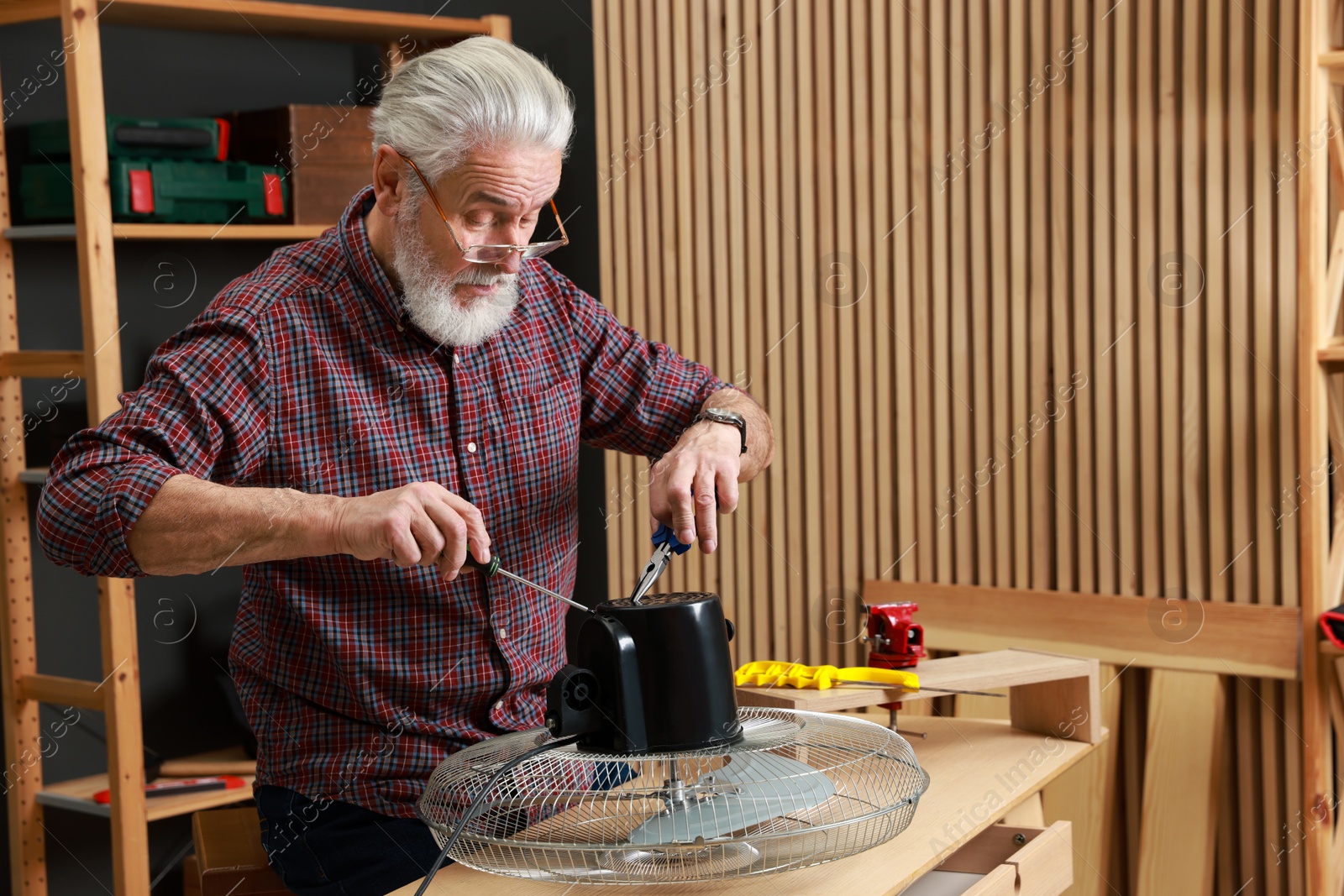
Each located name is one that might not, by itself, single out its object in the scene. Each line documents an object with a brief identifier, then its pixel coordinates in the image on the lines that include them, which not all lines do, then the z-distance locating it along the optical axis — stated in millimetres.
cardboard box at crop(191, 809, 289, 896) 2162
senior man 1938
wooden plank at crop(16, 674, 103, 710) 3271
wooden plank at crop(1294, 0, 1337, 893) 2701
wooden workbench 1643
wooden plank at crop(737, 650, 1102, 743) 2217
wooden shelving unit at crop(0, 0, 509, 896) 3145
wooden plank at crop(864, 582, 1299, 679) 2979
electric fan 1502
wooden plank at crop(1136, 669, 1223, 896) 3039
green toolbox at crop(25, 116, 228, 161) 3258
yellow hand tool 2241
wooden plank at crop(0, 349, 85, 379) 3207
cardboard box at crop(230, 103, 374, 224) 3527
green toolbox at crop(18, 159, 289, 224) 3275
